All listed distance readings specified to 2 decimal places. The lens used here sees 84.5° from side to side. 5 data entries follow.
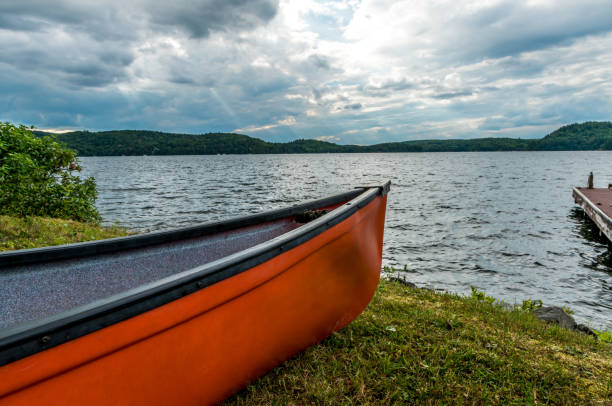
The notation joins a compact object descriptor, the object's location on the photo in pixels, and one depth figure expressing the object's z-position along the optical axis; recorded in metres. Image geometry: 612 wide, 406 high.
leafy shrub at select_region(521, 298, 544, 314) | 6.18
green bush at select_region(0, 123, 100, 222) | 8.10
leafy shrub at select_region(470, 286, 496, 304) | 6.40
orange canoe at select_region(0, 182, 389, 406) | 1.48
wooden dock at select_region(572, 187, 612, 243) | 13.35
